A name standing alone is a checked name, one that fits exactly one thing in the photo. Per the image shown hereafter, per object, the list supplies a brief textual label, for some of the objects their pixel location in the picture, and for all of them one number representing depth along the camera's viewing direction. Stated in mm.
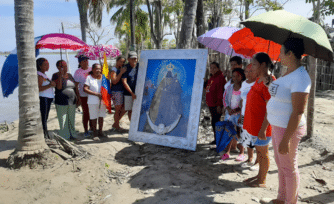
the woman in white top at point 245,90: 3191
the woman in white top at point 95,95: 4625
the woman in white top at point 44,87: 4301
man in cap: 4743
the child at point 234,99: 3768
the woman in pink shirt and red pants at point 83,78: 4898
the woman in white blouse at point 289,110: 1976
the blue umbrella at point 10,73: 4115
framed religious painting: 4008
